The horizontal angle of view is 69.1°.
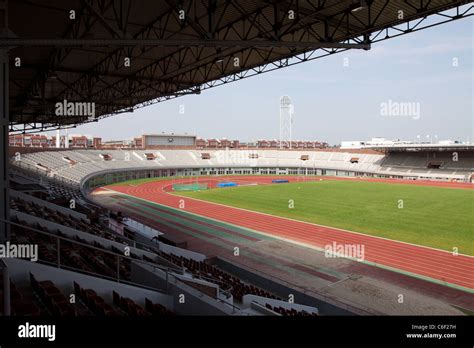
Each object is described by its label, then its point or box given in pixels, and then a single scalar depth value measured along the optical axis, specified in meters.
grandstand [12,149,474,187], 48.81
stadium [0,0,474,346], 8.07
